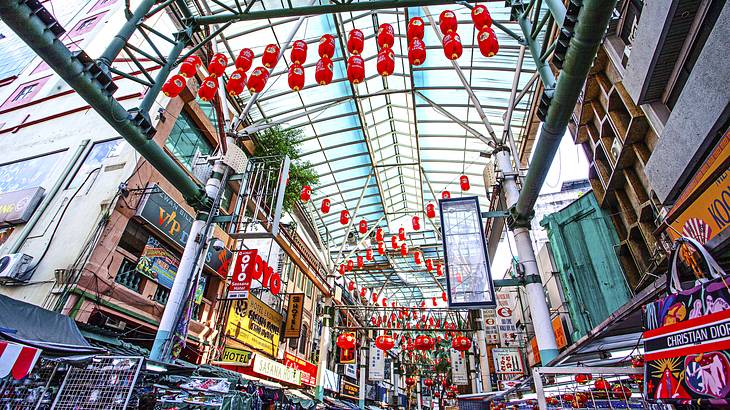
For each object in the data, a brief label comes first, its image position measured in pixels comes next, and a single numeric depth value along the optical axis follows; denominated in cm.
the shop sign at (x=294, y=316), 1441
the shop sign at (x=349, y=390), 2409
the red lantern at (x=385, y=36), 718
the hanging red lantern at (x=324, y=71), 677
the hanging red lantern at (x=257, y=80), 714
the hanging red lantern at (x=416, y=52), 659
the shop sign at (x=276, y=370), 1158
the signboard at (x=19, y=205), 914
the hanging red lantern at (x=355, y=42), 701
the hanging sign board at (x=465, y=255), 830
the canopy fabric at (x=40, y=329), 463
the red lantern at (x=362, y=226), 1807
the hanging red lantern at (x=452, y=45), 676
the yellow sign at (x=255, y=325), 1168
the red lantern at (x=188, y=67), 715
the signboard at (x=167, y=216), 912
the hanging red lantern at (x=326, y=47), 711
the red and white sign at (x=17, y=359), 397
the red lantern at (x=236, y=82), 720
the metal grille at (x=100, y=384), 406
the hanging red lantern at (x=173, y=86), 696
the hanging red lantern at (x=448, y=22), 678
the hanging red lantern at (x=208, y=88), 704
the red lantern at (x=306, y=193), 1405
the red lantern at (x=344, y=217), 1698
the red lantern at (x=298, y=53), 687
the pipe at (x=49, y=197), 876
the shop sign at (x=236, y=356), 1096
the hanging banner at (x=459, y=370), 1969
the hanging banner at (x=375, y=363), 2184
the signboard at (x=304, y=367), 1552
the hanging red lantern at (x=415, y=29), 709
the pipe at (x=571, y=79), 427
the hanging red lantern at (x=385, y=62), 686
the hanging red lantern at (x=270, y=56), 727
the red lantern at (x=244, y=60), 726
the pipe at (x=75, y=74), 458
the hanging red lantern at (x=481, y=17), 656
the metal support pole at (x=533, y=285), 815
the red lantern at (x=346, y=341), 1549
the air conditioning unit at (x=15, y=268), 768
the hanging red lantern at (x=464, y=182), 1428
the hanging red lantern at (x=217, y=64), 739
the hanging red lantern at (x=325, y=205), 1514
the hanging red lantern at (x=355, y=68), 678
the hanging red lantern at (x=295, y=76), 704
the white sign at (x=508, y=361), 1452
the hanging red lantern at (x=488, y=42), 639
